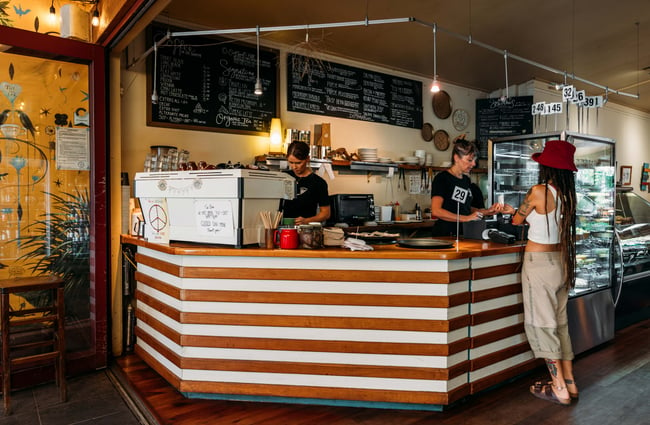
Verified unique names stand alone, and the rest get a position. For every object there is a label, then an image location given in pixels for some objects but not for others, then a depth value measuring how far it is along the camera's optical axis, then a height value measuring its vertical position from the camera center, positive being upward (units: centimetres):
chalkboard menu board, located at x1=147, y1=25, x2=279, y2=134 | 400 +119
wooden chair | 265 -80
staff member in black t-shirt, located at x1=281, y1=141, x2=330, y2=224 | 382 +8
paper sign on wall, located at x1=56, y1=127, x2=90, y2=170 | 331 +44
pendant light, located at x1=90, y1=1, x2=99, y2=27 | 329 +143
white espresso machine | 267 +3
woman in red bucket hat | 279 -33
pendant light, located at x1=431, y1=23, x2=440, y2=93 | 336 +93
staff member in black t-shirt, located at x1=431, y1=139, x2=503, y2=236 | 360 +13
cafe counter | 254 -71
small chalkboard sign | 648 +131
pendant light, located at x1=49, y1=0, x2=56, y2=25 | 326 +144
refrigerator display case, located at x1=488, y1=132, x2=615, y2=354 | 358 -19
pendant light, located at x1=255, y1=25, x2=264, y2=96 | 331 +90
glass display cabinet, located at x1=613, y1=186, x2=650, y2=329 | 416 -53
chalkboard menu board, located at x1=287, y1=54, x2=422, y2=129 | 496 +141
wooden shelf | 449 +50
